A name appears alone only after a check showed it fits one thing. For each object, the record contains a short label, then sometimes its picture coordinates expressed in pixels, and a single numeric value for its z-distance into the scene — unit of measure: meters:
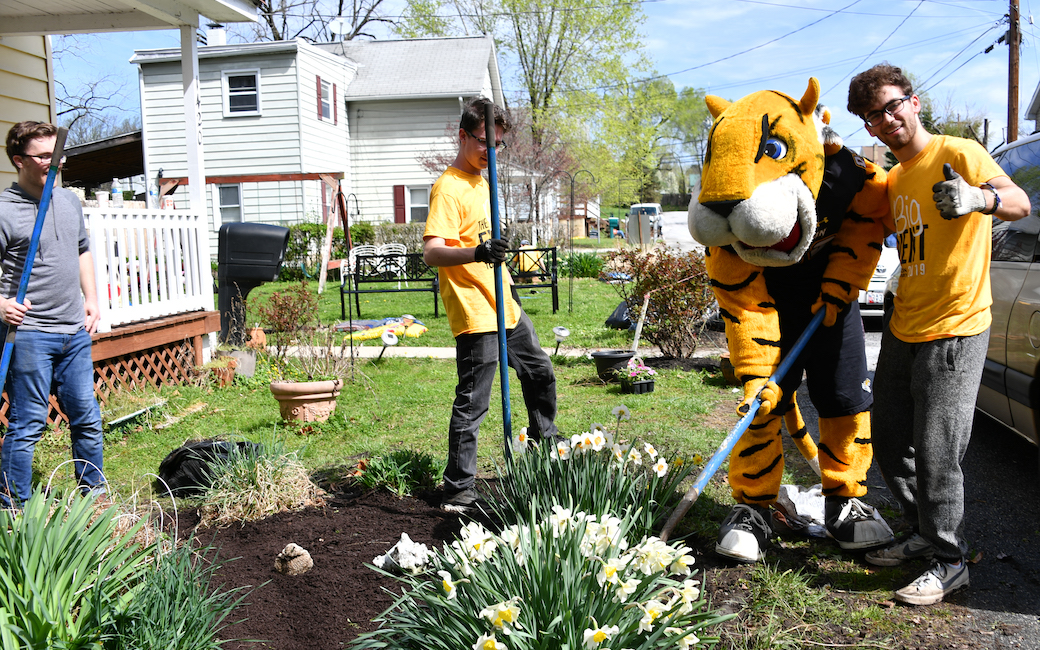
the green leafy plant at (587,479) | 3.10
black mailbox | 8.73
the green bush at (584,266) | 19.53
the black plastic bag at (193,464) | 4.18
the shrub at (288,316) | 7.58
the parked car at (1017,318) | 3.87
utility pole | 18.10
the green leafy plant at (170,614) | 2.20
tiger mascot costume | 2.95
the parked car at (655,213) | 32.27
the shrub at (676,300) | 8.09
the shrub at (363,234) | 20.20
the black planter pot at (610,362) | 7.38
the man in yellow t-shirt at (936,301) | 2.81
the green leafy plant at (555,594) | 2.05
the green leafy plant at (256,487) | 3.81
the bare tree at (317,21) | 31.27
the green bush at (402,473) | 4.10
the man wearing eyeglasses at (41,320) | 3.71
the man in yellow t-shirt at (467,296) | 3.78
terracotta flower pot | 5.69
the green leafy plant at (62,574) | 2.08
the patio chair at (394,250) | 17.24
